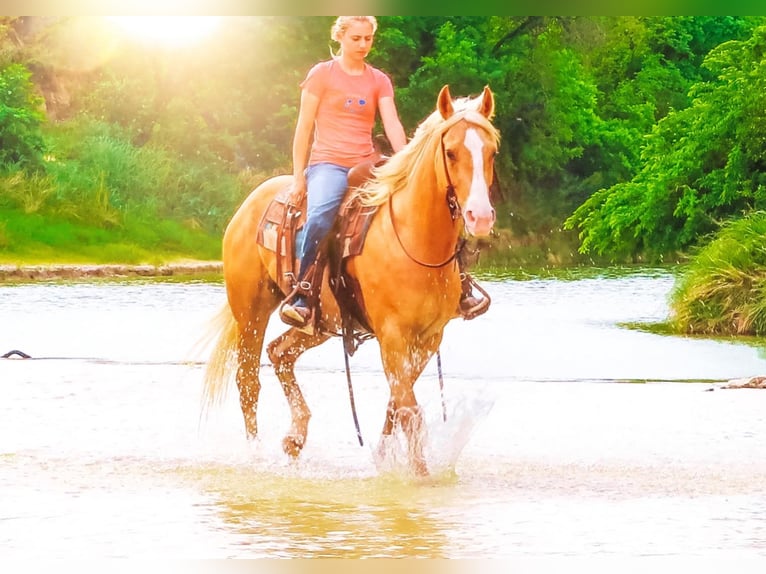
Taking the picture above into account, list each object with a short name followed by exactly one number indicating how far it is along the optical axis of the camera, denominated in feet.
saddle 37.56
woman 38.12
